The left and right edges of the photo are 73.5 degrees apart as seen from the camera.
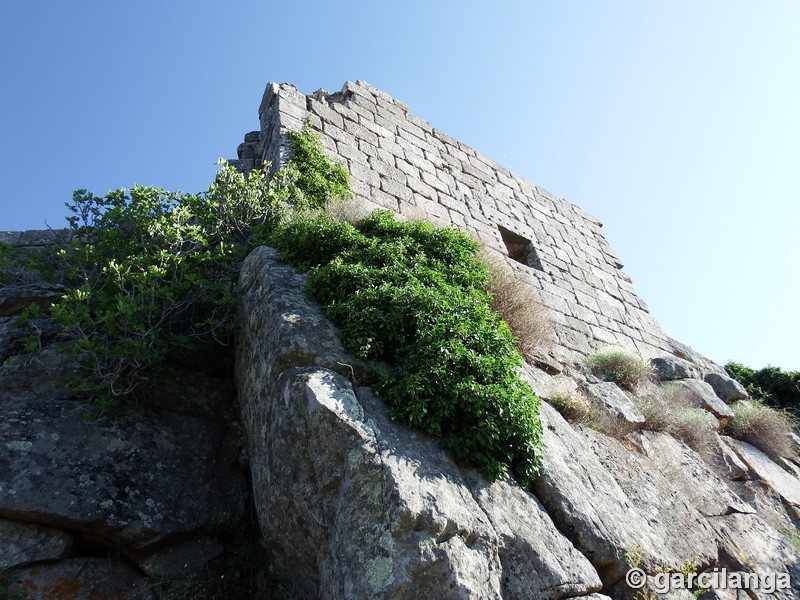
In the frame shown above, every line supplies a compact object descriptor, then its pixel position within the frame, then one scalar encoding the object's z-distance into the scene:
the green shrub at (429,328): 3.06
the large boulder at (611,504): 3.03
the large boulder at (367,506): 2.38
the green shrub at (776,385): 9.19
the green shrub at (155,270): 3.62
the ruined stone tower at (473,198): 6.72
